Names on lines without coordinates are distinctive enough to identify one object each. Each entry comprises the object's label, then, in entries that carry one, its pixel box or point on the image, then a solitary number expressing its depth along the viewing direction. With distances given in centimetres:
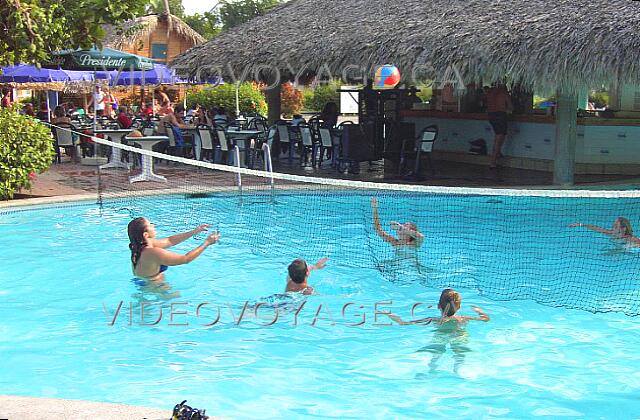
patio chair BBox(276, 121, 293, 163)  1902
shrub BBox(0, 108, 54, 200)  1313
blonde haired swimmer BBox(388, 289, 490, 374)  756
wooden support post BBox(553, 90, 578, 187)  1535
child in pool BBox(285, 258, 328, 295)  829
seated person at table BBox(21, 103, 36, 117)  2239
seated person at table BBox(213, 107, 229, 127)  2119
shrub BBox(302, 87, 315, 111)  4325
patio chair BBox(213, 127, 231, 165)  1781
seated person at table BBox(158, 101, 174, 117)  1946
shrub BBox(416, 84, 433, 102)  3690
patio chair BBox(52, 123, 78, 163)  1900
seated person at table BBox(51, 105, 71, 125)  1955
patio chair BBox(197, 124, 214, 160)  1809
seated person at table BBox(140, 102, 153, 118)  2820
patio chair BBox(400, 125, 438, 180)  1678
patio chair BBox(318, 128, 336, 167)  1789
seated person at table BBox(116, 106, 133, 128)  1992
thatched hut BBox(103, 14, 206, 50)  3938
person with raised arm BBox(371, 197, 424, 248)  975
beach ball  1527
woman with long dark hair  845
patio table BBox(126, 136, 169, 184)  1599
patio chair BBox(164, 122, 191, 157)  1844
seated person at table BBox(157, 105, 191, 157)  1845
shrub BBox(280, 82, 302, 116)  3991
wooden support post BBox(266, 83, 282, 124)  2172
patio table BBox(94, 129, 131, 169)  1789
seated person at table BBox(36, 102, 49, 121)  2329
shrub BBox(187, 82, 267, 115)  3478
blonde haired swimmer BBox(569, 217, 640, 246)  1020
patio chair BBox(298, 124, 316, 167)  1839
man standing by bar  1817
